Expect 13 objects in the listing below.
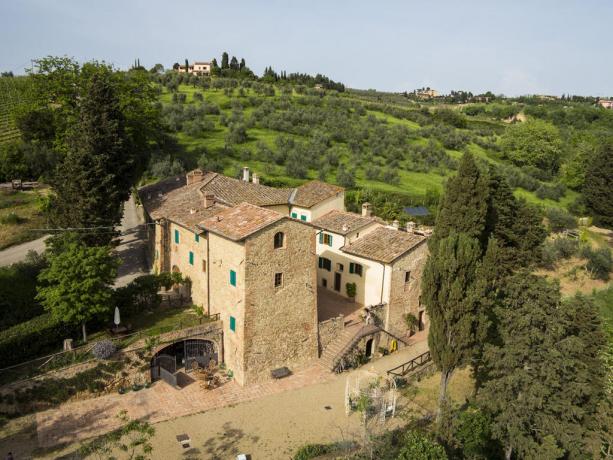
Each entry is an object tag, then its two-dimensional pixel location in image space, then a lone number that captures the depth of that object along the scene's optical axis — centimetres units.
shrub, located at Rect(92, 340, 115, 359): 2189
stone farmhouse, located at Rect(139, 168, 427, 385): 2366
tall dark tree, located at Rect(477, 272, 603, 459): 1825
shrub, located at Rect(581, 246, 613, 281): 4350
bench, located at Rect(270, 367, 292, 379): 2453
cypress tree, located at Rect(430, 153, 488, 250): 3055
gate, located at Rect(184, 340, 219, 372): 2461
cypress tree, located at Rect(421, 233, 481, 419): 2108
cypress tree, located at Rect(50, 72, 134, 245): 2875
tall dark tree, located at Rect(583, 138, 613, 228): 5469
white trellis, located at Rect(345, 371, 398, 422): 2155
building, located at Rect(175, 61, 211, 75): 12600
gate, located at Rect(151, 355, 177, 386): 2333
